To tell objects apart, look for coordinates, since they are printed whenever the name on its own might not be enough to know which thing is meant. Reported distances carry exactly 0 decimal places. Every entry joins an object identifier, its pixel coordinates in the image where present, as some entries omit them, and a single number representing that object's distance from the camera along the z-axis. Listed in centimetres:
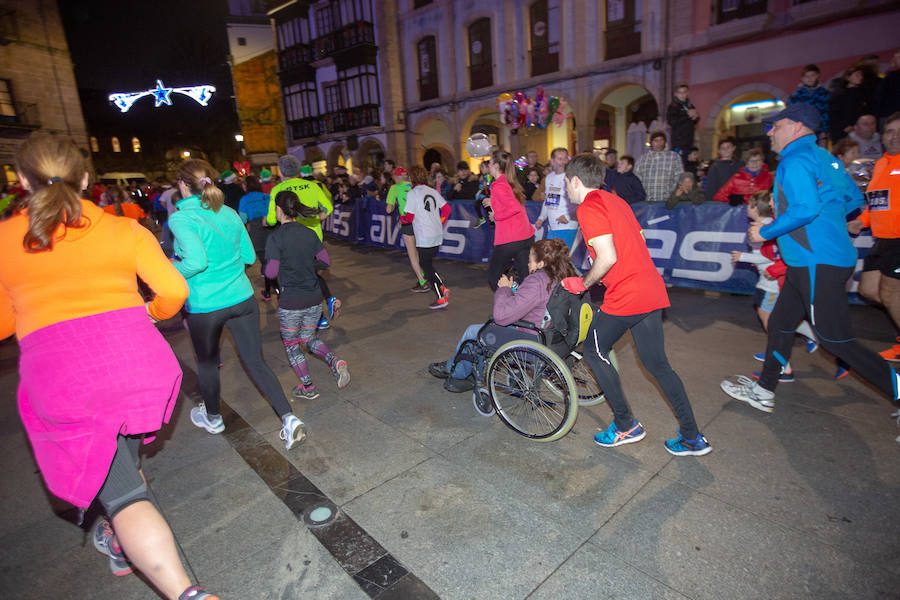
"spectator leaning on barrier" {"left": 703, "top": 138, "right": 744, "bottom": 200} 695
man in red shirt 268
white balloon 766
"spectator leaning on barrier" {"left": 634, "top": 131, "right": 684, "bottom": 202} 699
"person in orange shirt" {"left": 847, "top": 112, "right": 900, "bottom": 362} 331
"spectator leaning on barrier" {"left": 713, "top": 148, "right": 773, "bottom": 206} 604
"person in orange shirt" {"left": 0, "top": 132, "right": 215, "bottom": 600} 163
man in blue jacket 285
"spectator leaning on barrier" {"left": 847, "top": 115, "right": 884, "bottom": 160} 693
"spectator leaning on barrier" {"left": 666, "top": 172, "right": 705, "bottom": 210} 645
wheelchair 301
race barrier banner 609
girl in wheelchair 313
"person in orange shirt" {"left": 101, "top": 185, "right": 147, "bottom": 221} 834
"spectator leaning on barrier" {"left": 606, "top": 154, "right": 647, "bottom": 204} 708
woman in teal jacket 297
